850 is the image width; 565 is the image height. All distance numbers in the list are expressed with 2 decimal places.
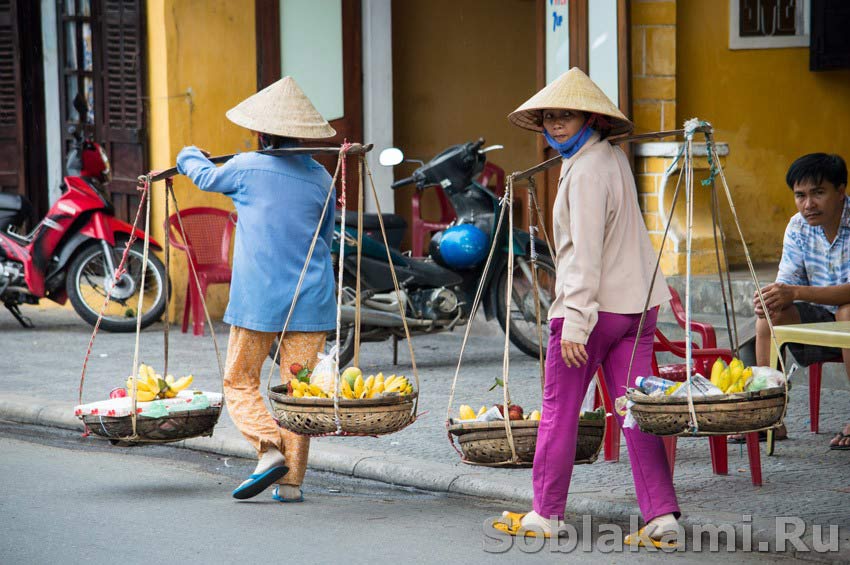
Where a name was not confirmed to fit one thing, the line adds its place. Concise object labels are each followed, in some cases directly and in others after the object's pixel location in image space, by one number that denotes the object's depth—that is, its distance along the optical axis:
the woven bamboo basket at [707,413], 9.45
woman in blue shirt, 11.40
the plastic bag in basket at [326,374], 10.80
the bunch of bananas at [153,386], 11.91
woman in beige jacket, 9.59
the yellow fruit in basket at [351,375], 10.98
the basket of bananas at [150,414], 11.56
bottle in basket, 9.65
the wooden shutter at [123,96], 23.44
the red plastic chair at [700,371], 11.62
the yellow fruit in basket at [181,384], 12.12
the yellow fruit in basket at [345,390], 10.77
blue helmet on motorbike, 18.17
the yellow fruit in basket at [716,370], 10.06
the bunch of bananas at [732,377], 9.92
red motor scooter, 21.59
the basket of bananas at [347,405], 10.47
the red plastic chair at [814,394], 13.86
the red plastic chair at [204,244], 21.42
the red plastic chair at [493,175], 25.37
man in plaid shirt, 12.97
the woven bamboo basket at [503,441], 10.51
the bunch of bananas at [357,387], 10.81
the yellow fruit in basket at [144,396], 11.85
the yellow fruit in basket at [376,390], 10.91
